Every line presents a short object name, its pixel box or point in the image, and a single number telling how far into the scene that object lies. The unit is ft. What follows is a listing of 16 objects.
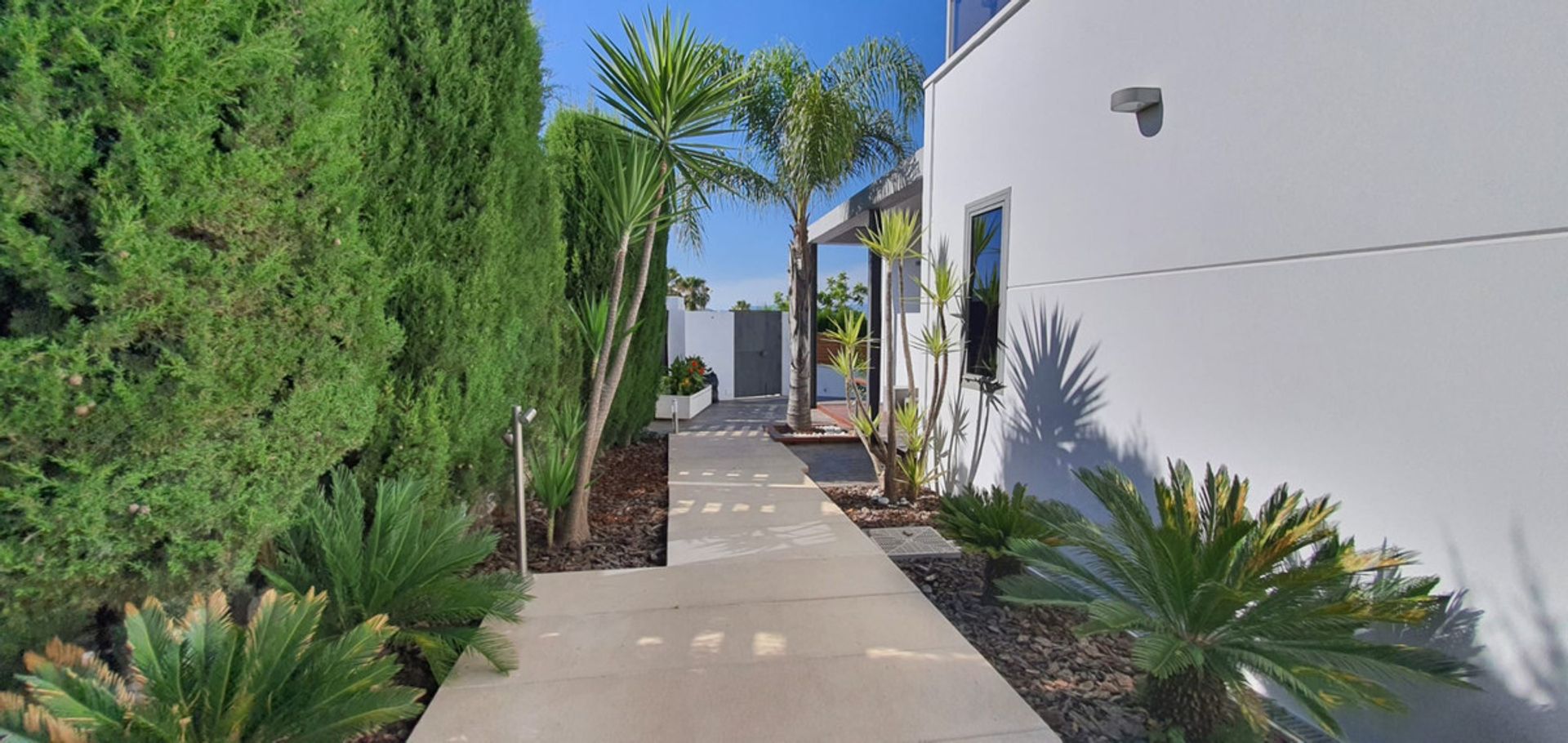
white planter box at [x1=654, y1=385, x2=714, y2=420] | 33.88
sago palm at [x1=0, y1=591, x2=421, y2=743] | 5.00
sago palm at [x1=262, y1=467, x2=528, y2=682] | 8.02
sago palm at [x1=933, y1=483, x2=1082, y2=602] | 10.73
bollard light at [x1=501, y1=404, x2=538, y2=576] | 11.65
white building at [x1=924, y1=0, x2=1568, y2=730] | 6.15
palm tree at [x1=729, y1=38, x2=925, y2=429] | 24.88
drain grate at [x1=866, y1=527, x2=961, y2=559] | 13.93
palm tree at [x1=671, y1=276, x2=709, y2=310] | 93.81
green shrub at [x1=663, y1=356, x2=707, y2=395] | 36.09
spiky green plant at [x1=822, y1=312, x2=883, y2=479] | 19.02
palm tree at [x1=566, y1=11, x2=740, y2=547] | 12.94
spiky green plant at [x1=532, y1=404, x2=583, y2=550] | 13.61
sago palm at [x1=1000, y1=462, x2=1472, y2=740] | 6.41
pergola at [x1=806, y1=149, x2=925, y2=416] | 24.30
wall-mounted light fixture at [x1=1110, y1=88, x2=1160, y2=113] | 10.76
